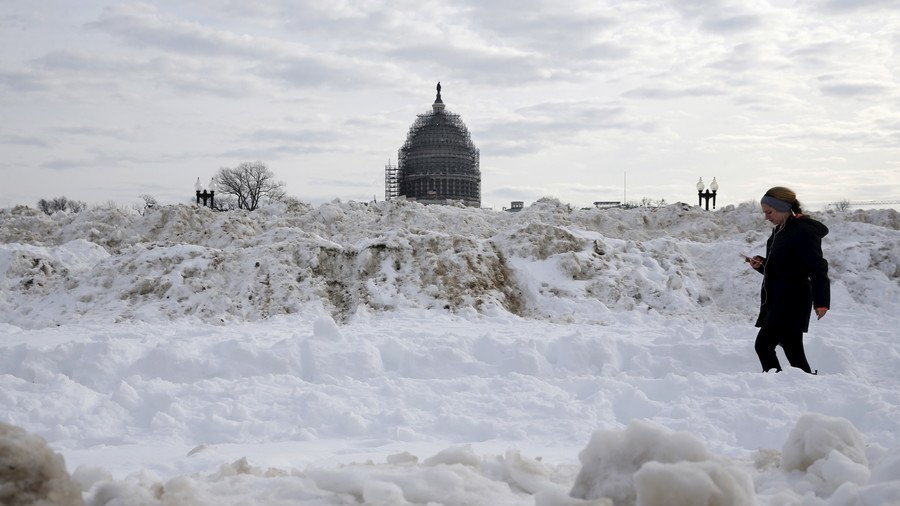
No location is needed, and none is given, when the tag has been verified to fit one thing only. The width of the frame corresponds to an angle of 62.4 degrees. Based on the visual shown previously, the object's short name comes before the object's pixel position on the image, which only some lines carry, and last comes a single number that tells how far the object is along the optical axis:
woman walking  5.44
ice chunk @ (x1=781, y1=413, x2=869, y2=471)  2.79
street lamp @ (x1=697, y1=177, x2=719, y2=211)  29.69
